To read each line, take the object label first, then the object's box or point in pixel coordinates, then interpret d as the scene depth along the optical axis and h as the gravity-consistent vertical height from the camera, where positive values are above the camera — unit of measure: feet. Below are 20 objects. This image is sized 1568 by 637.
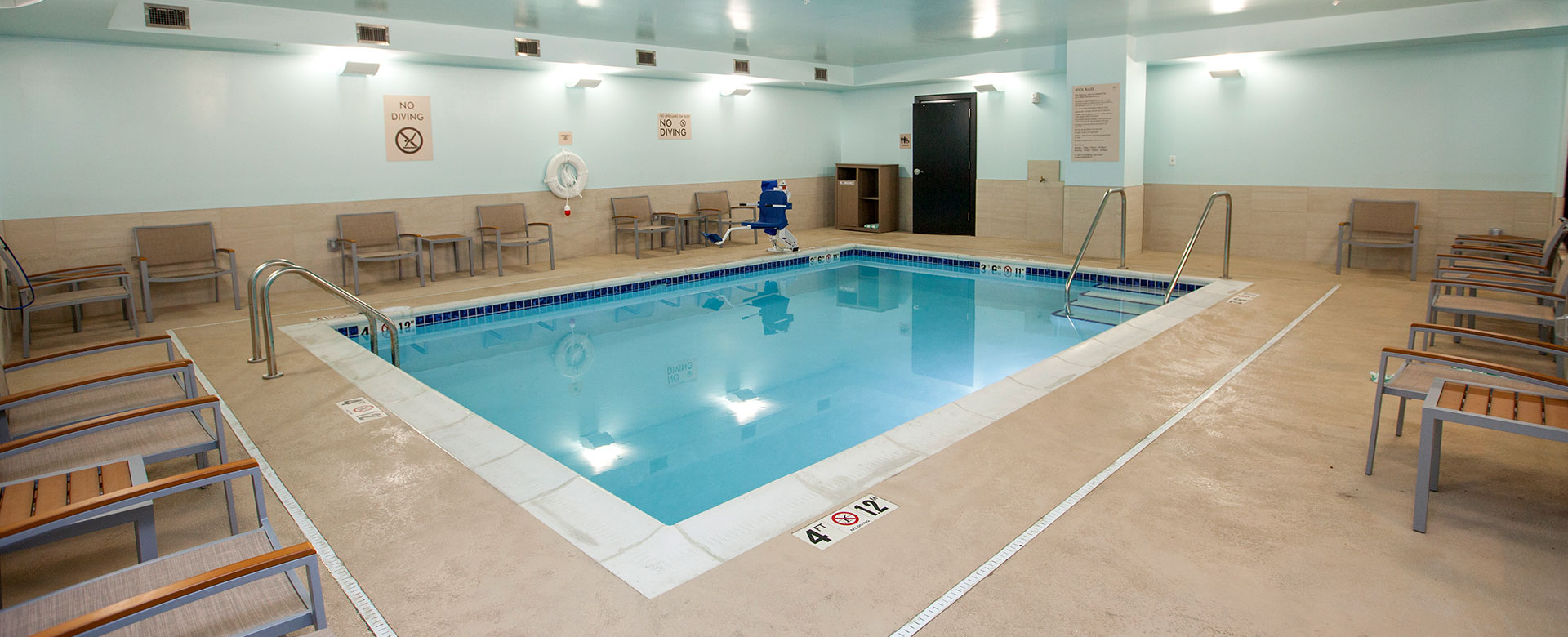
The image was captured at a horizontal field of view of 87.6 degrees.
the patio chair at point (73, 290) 16.97 -1.52
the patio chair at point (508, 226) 27.21 -0.30
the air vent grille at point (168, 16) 19.01 +4.83
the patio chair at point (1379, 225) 24.61 -0.66
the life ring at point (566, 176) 29.07 +1.46
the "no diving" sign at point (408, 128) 25.58 +2.88
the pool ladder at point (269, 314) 13.70 -1.64
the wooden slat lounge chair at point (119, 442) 7.82 -2.27
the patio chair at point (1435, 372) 9.08 -2.01
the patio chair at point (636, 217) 30.50 -0.08
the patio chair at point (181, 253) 21.34 -0.79
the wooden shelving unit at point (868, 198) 37.91 +0.66
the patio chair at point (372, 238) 24.16 -0.57
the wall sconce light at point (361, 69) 23.55 +4.37
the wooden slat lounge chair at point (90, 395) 9.07 -2.10
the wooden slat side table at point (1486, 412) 7.64 -2.04
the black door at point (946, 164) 35.58 +2.05
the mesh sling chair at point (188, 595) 4.96 -2.47
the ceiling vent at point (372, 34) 22.22 +5.06
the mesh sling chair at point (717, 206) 33.63 +0.36
